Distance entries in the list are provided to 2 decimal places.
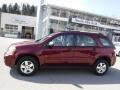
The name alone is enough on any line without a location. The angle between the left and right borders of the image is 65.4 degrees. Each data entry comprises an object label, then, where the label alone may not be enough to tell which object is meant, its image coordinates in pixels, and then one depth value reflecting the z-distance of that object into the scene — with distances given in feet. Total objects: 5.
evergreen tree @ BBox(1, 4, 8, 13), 137.73
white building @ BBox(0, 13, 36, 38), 69.49
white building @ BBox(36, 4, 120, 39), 62.79
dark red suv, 10.74
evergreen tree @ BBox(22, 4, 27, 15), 142.23
